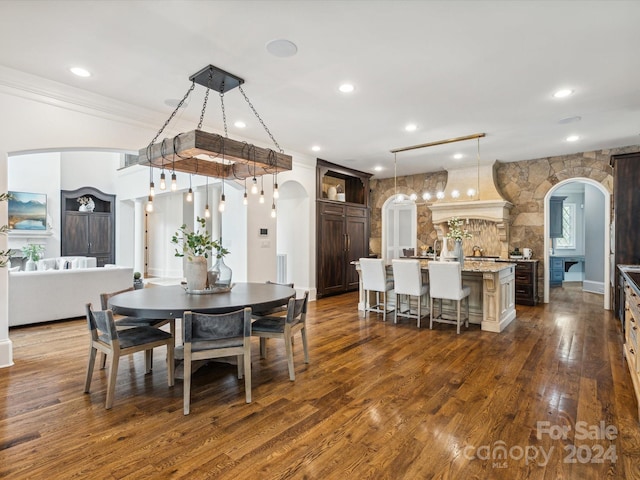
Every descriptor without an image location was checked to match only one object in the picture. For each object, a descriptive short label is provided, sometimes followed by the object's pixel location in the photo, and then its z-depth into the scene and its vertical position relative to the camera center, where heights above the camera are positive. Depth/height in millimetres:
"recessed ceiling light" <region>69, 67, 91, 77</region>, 3227 +1614
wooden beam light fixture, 2768 +789
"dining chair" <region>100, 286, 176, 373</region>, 3115 -754
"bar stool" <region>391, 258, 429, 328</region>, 4887 -554
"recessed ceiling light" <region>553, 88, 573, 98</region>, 3641 +1582
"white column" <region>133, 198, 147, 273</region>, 9723 +249
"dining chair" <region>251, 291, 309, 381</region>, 3053 -766
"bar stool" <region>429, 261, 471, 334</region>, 4539 -561
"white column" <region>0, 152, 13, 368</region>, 3299 -499
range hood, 6801 +834
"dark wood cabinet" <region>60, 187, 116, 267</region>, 9030 +448
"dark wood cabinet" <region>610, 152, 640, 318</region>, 4977 +470
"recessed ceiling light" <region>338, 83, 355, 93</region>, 3564 +1608
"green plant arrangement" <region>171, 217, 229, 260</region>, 3303 -40
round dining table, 2617 -494
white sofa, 4767 -724
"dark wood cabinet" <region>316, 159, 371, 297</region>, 7259 +366
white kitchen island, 4664 -753
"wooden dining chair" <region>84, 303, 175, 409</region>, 2553 -784
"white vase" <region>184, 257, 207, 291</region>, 3326 -301
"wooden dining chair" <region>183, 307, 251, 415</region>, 2492 -724
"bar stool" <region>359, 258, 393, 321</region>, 5309 -594
